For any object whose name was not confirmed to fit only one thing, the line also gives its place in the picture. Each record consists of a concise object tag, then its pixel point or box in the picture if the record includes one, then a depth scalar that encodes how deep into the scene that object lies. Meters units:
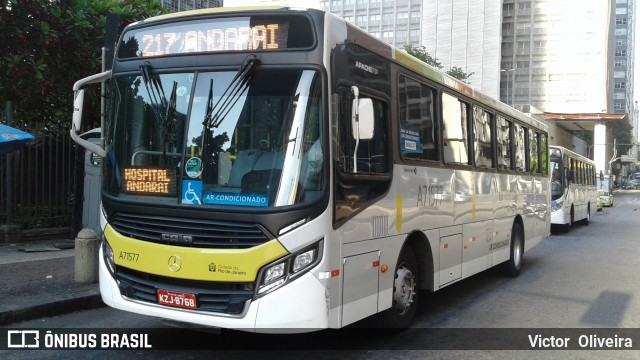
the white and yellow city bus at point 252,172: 4.46
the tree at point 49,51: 11.44
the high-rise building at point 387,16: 100.31
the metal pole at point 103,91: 6.28
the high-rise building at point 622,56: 141.25
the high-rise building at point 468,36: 83.88
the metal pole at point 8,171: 11.15
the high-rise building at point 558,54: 82.75
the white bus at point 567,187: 20.05
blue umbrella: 7.76
